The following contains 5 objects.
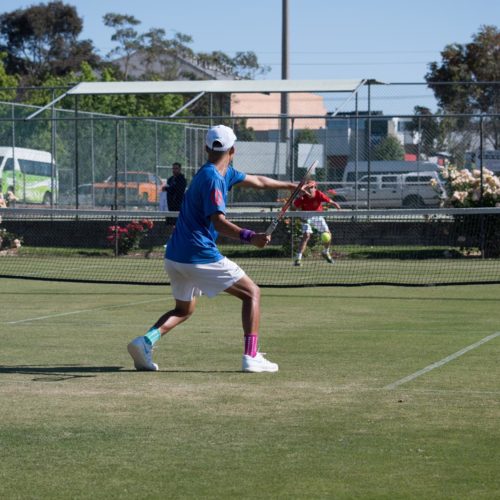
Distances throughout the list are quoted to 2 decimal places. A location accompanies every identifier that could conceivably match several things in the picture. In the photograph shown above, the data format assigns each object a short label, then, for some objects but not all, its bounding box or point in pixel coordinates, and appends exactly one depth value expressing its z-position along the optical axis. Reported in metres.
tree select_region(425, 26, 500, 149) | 56.97
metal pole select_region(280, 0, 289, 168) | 32.31
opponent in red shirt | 20.89
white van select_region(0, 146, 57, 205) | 29.22
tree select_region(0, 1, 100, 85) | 77.00
